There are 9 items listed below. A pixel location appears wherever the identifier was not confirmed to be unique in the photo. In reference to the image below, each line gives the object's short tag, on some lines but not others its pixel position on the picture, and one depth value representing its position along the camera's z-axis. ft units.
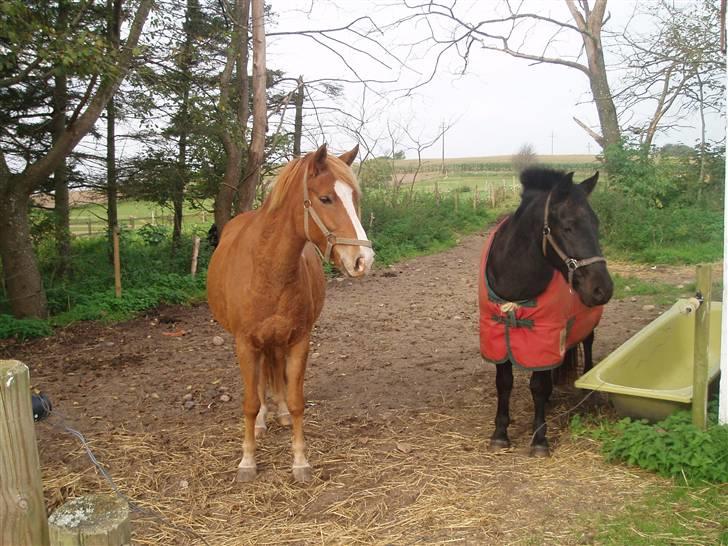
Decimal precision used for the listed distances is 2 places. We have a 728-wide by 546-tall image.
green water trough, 12.09
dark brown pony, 11.18
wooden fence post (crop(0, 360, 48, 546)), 5.08
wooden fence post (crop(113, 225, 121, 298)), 28.50
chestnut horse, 9.99
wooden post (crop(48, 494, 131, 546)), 4.56
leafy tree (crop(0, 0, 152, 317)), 19.27
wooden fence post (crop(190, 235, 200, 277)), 32.81
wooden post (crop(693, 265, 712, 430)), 11.42
